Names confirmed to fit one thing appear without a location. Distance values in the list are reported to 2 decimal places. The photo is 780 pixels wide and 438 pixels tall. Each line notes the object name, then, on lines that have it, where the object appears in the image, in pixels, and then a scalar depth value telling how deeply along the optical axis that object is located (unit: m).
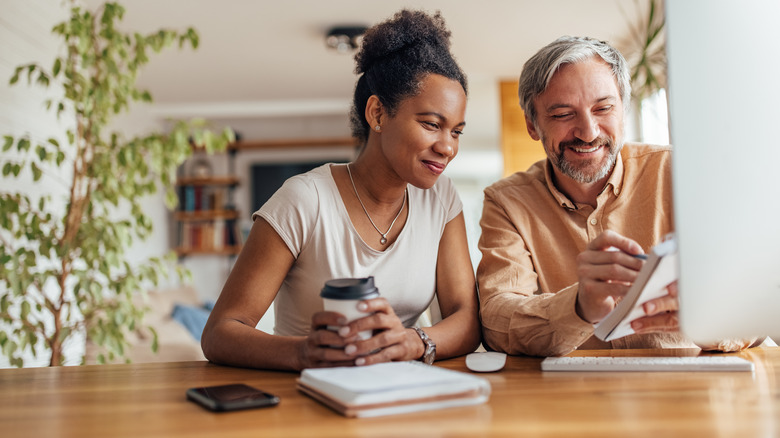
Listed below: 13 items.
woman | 1.36
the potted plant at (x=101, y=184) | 2.55
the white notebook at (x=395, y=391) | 0.78
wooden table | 0.72
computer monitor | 0.69
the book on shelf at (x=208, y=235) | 7.43
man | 1.49
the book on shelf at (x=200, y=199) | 7.50
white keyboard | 1.01
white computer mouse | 1.06
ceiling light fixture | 4.79
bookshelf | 7.43
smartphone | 0.84
